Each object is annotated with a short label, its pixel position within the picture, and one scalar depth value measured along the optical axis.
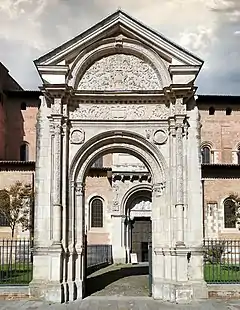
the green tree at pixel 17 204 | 23.73
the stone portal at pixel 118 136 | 13.31
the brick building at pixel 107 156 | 31.52
